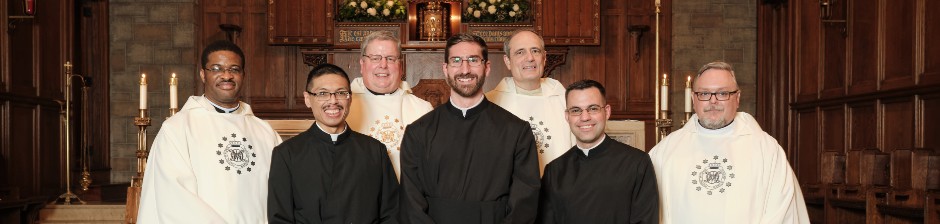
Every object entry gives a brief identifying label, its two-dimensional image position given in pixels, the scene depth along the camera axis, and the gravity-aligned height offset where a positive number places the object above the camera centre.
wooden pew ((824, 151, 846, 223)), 6.37 -0.48
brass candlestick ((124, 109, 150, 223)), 5.29 -0.42
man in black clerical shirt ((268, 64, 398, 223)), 3.80 -0.28
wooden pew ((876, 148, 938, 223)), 5.27 -0.50
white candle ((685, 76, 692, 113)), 5.20 +0.06
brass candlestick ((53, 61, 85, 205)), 7.30 -0.18
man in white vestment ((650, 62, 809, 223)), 3.94 -0.28
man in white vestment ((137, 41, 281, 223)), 3.93 -0.24
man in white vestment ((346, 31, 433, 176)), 4.39 -0.01
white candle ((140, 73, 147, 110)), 5.19 +0.07
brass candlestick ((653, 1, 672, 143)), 5.58 -0.10
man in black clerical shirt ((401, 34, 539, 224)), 3.65 -0.22
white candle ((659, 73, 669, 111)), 5.62 +0.05
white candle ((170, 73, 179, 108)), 5.03 +0.08
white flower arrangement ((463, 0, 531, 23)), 9.55 +0.97
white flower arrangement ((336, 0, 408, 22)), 9.52 +0.97
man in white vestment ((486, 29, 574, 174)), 4.62 -0.01
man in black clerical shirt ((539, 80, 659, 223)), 3.87 -0.32
